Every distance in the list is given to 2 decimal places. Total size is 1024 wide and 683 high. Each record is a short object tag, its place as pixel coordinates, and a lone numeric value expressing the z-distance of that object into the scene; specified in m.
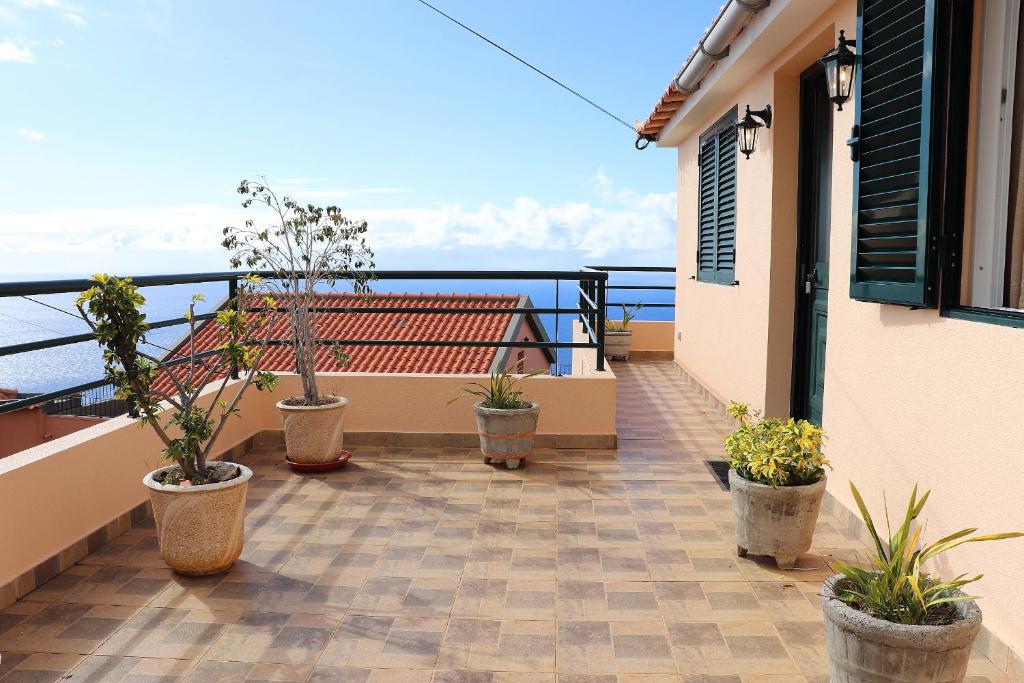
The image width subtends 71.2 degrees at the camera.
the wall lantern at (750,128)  5.04
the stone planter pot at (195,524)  2.88
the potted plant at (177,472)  2.81
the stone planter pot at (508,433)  4.47
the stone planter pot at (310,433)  4.42
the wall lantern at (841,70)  3.37
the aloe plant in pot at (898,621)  1.82
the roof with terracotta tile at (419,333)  11.05
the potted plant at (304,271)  4.44
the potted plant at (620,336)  9.34
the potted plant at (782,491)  2.94
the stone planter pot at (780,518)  2.94
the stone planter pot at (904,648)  1.81
